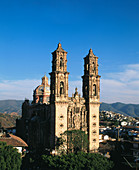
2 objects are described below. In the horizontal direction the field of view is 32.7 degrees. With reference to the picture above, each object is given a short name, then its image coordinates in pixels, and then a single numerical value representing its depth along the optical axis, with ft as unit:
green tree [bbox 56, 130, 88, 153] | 159.63
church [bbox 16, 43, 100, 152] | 163.38
